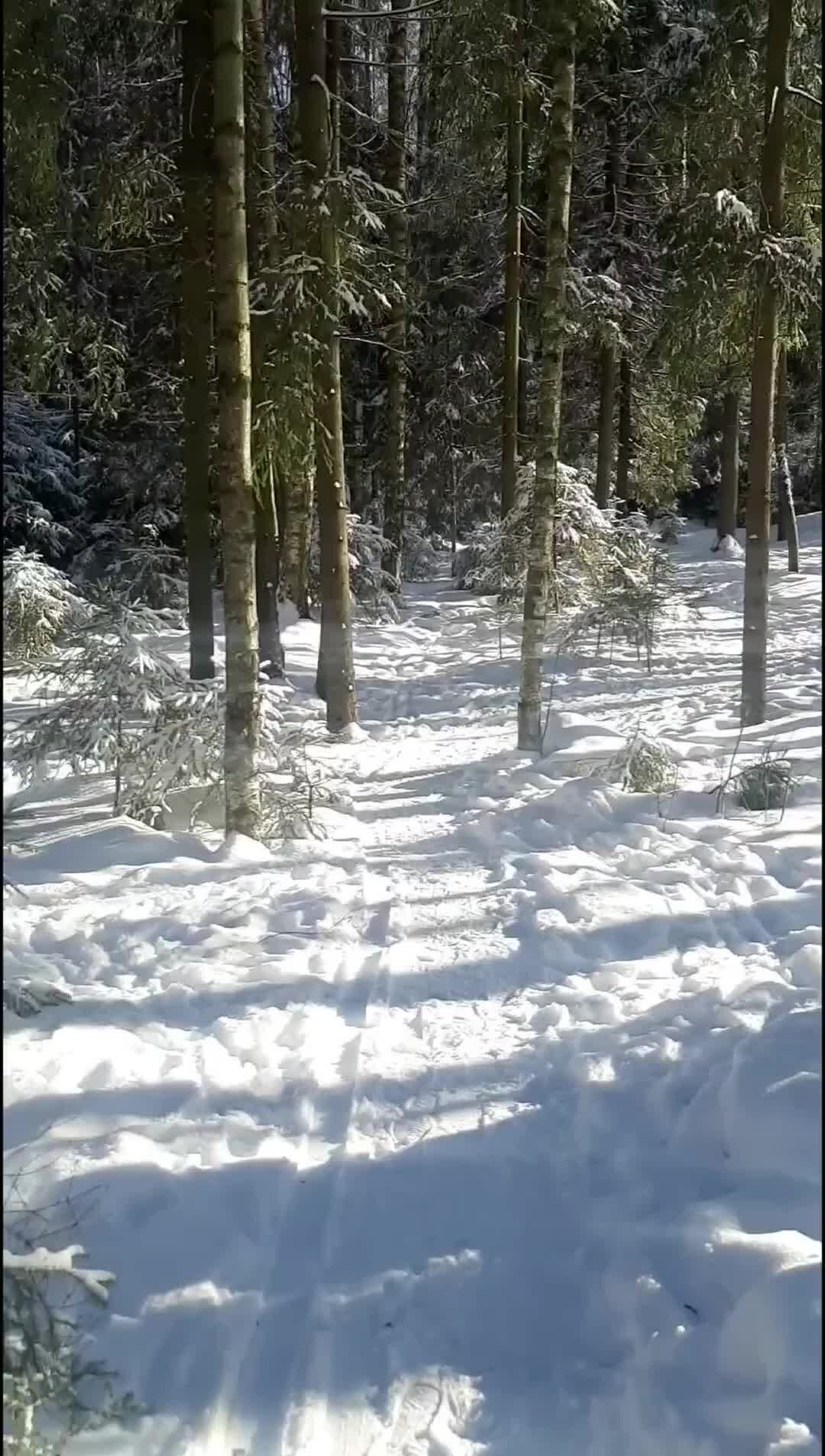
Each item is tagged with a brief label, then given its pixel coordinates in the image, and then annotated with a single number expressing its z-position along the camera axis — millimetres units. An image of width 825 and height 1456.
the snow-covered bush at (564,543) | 14562
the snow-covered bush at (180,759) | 7406
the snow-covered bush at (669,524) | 26812
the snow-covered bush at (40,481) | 14970
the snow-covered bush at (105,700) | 7086
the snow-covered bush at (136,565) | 15414
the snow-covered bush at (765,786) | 7336
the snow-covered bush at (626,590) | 14375
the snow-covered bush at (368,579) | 17109
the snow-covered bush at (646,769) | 7906
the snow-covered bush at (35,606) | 7414
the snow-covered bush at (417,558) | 23641
